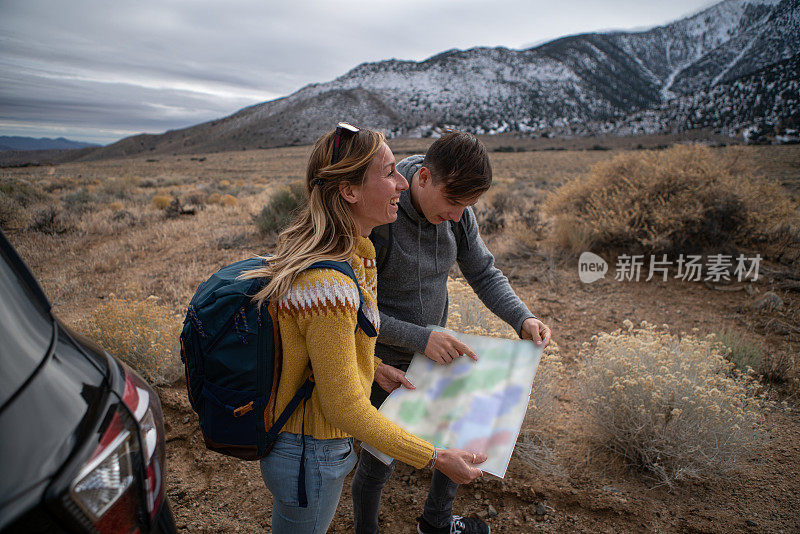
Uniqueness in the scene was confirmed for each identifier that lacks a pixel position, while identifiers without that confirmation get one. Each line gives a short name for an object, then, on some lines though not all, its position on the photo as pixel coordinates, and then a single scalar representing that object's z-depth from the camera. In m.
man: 1.61
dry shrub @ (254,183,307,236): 7.91
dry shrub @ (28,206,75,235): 8.13
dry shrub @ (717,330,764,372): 3.73
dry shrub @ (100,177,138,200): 12.95
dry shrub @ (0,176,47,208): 10.20
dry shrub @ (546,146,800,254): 5.84
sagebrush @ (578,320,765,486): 2.53
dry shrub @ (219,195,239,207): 11.81
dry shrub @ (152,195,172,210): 11.05
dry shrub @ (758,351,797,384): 3.66
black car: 0.66
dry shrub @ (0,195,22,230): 8.54
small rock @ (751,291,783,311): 4.82
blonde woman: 1.10
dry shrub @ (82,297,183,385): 3.26
